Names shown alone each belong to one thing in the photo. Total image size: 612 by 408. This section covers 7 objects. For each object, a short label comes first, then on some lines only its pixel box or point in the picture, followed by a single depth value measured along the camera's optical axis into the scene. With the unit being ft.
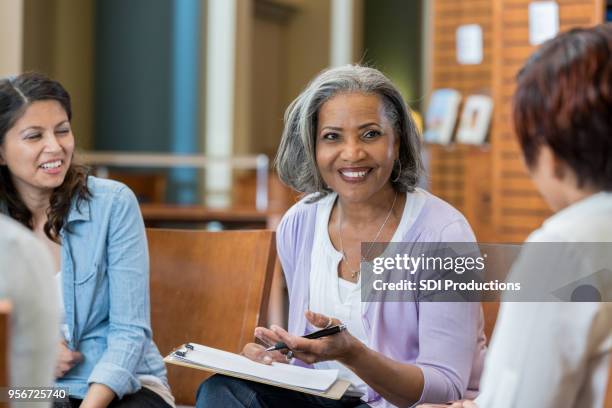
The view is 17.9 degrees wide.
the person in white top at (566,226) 7.88
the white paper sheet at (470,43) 27.82
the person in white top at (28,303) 7.38
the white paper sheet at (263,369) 9.56
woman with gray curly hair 9.70
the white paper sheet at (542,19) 23.52
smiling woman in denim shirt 10.11
